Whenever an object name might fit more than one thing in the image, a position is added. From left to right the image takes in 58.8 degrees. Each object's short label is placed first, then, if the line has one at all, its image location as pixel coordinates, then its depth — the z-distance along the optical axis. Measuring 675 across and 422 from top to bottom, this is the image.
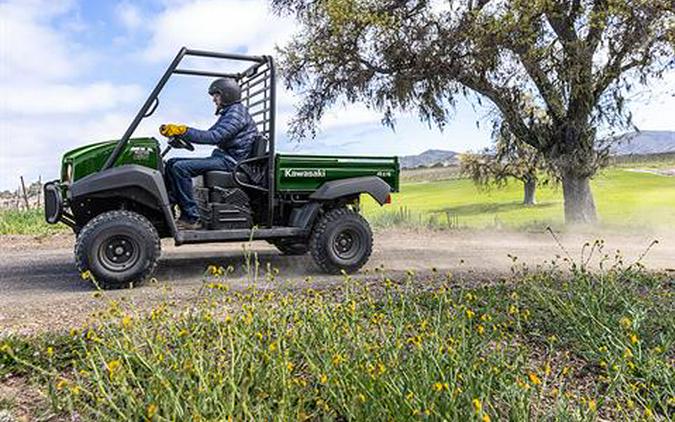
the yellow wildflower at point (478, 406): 2.09
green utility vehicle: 5.82
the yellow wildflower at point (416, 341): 2.80
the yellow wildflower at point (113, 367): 2.40
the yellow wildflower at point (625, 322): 3.11
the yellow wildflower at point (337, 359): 2.65
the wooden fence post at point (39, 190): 15.70
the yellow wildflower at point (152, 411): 2.13
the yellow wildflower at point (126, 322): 2.76
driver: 6.22
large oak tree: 11.44
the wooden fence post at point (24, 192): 15.30
